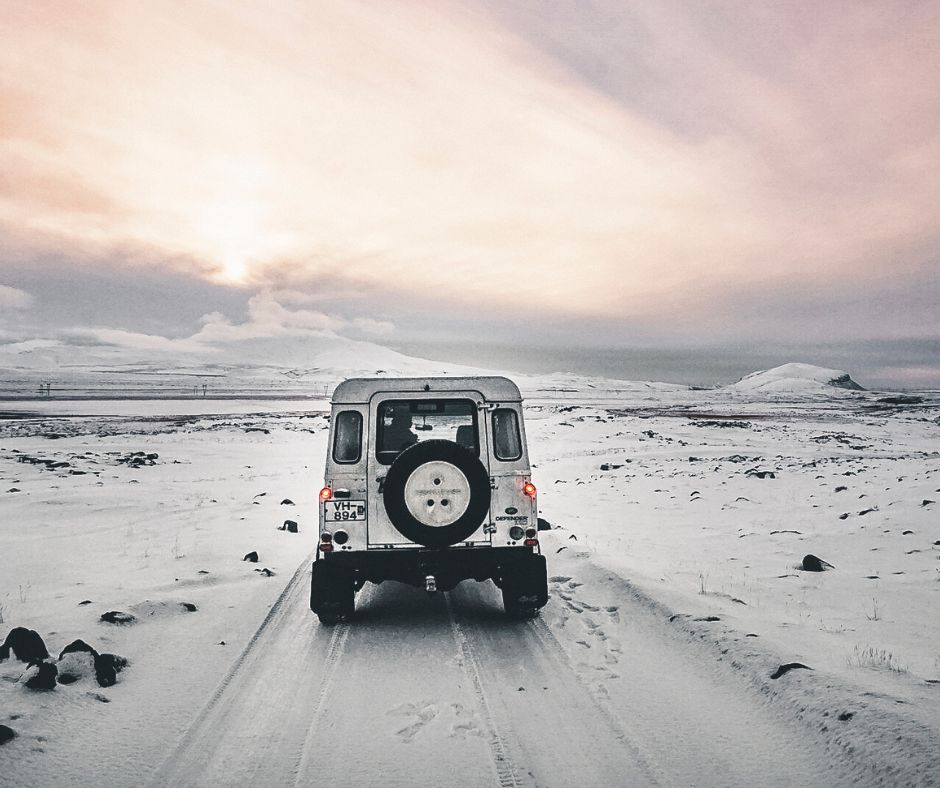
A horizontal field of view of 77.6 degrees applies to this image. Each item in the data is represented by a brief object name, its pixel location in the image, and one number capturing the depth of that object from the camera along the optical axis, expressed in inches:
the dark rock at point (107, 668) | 206.8
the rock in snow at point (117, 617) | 261.9
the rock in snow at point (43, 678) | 194.4
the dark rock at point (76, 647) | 216.4
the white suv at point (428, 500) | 248.2
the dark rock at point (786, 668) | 204.8
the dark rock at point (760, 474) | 738.1
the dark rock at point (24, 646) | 218.1
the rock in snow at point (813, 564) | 355.0
